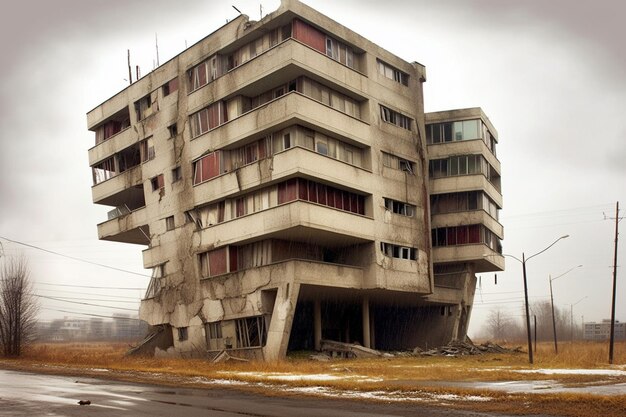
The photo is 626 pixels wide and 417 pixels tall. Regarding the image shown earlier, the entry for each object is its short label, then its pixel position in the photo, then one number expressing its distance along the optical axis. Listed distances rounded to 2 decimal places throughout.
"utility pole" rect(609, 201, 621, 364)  43.50
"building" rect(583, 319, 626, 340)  141.75
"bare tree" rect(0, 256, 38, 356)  56.03
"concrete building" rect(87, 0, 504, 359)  43.16
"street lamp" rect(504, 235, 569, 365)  37.13
